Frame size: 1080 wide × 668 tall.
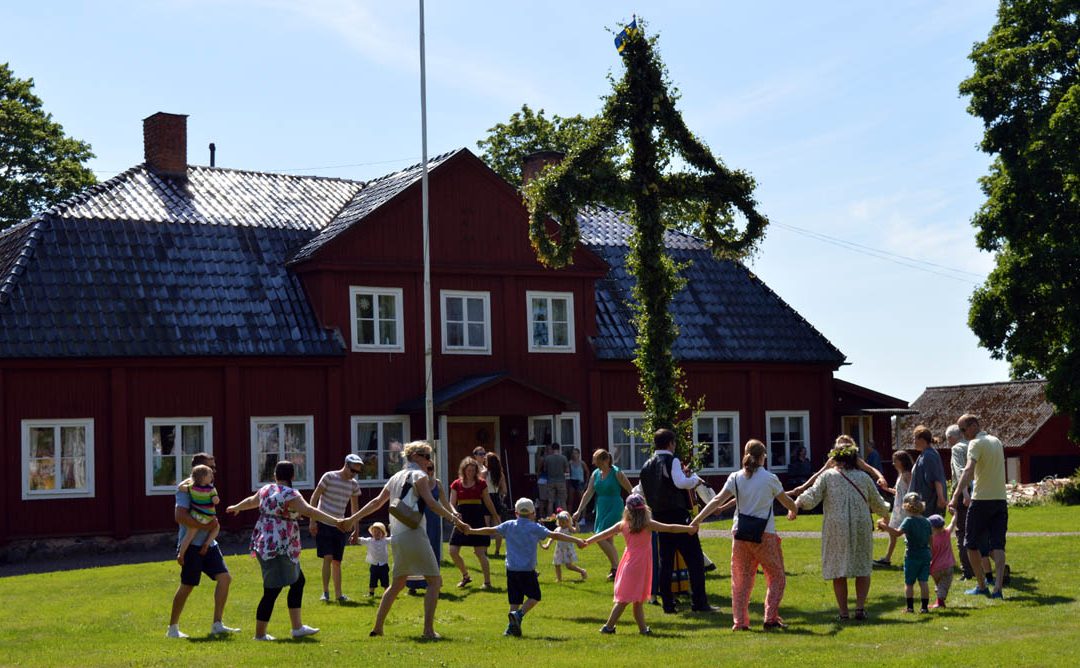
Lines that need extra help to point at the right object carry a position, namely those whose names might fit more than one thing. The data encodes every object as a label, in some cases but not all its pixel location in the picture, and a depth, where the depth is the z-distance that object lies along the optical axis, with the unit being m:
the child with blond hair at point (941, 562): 15.61
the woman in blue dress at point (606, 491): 18.36
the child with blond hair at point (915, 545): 15.27
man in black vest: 16.23
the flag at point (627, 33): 20.36
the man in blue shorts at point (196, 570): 14.55
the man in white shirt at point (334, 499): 17.28
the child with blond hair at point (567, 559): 19.47
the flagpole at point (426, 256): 26.98
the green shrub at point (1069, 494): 35.35
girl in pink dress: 14.32
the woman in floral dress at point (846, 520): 14.67
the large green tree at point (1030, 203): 36.22
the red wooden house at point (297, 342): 27.59
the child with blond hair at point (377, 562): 17.92
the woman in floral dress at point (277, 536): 14.09
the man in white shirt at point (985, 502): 16.16
